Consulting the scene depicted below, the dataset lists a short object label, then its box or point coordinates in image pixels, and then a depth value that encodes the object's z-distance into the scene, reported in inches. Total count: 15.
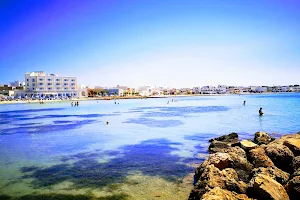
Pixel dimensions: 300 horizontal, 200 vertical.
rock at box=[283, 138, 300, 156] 439.8
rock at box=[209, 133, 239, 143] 697.2
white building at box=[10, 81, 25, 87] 6256.9
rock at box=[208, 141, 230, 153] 607.7
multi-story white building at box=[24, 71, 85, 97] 4589.1
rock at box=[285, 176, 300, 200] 284.9
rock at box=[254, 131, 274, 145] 657.6
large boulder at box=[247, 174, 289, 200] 274.9
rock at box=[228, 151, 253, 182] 398.8
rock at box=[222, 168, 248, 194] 314.8
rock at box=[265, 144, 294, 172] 407.2
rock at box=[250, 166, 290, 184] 334.8
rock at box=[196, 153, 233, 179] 395.5
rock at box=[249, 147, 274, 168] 404.1
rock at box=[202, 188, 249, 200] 265.9
